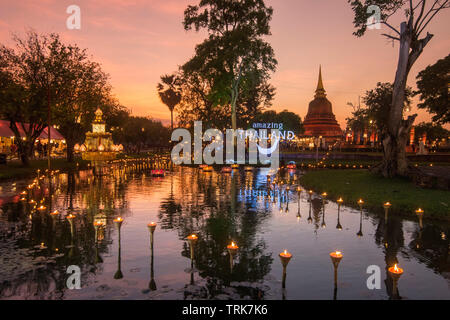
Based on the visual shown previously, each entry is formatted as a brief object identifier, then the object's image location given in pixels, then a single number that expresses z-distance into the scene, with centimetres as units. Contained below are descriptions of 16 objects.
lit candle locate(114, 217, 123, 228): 886
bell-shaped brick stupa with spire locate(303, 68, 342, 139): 11744
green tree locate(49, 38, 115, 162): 3591
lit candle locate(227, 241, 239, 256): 727
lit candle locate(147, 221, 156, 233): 847
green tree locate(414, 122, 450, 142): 7539
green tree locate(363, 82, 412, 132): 5531
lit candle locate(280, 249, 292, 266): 663
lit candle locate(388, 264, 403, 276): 605
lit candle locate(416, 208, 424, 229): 1166
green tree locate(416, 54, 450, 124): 3972
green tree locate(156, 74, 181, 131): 7256
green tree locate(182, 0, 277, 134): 3772
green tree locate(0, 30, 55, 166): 3262
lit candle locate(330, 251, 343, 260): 661
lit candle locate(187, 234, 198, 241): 774
